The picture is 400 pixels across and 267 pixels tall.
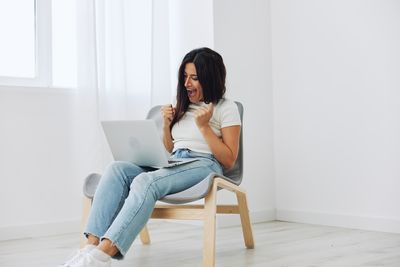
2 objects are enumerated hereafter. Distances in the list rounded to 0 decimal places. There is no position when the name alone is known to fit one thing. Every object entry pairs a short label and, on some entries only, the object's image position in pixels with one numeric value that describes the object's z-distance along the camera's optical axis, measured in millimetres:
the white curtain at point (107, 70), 3033
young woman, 1786
